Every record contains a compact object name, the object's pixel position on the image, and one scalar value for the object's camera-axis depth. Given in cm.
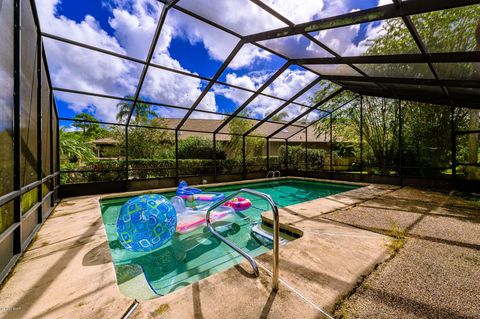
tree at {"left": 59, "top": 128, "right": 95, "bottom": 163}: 805
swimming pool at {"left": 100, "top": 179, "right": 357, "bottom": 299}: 281
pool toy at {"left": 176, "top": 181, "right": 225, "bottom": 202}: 636
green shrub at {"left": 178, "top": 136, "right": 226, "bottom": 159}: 1348
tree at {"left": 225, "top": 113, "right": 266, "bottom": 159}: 1419
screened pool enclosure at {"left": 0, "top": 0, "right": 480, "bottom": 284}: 303
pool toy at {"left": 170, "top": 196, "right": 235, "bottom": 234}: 434
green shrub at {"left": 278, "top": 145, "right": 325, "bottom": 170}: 1302
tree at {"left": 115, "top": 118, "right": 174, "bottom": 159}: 1242
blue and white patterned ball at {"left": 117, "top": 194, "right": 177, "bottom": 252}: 283
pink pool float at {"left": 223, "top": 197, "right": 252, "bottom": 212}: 579
